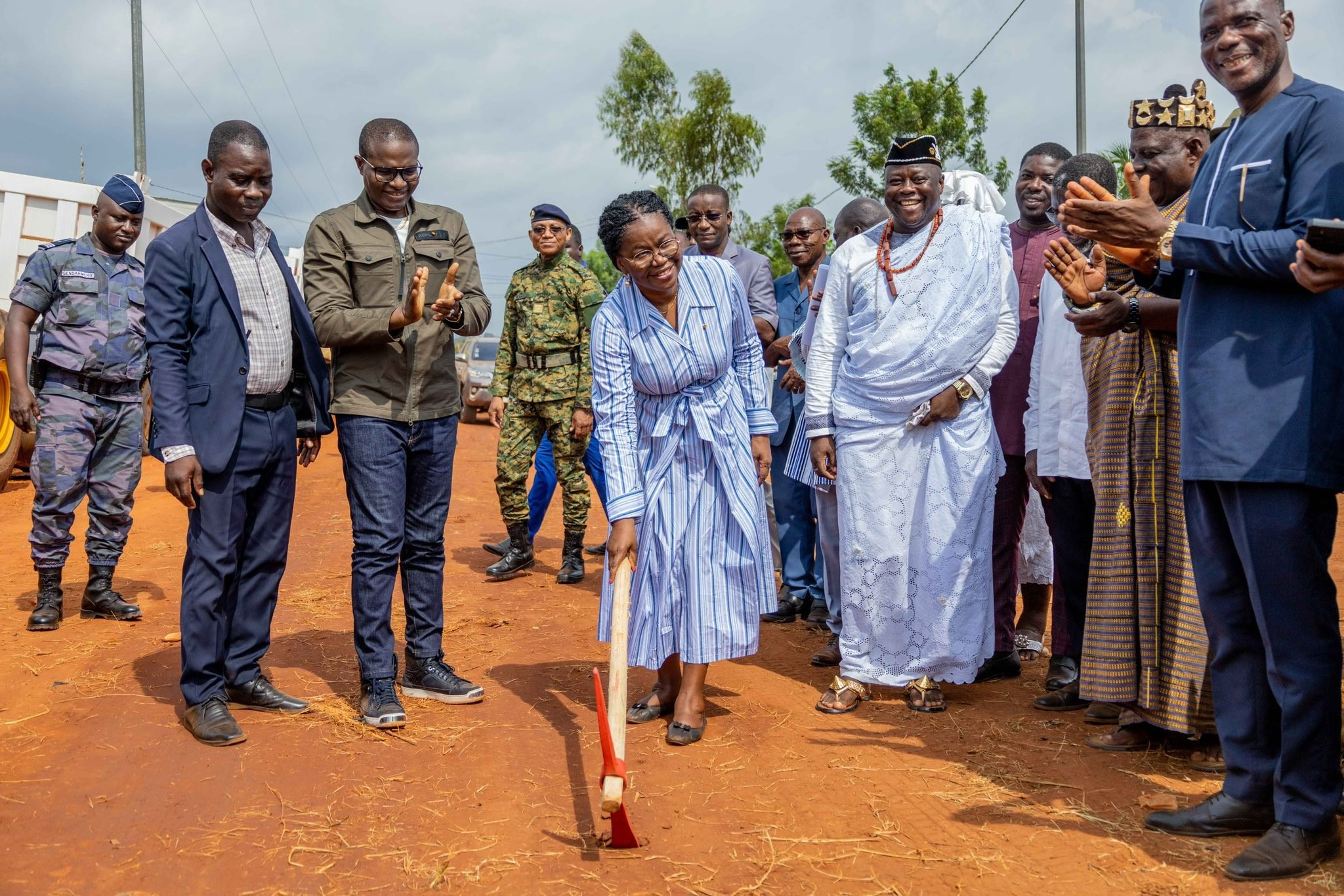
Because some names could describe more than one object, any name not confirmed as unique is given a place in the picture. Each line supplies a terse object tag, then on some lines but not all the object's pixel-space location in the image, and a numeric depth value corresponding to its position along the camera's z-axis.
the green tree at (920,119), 22.42
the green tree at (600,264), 49.84
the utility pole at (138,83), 19.98
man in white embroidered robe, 4.74
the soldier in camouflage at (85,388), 6.19
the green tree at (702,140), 28.95
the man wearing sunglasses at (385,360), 4.52
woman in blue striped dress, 4.43
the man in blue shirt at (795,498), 6.69
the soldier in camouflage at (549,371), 7.44
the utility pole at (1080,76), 16.59
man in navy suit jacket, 4.32
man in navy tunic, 3.01
